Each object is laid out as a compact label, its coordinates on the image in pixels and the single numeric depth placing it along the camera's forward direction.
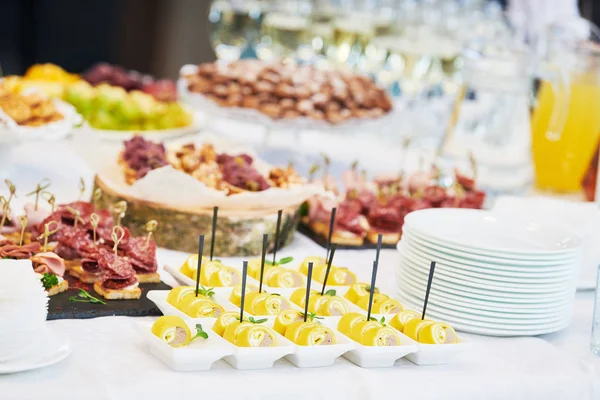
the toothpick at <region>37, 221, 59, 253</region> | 1.63
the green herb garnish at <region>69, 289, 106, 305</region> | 1.58
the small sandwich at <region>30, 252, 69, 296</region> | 1.58
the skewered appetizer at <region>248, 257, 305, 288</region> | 1.66
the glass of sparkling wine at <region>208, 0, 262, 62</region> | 2.73
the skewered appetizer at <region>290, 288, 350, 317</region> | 1.58
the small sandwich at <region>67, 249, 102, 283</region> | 1.63
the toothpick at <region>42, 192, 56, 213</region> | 1.72
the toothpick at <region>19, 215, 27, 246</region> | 1.65
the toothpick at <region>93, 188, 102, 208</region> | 1.76
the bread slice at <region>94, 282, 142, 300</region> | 1.60
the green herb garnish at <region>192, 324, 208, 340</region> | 1.44
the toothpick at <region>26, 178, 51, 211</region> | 1.74
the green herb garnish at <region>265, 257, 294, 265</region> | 1.70
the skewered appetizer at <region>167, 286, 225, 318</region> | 1.52
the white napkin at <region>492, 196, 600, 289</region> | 1.81
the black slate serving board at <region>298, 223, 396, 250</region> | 1.94
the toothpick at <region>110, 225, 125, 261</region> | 1.63
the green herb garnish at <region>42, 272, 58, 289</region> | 1.58
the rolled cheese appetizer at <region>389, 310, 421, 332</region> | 1.55
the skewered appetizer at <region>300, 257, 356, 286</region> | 1.69
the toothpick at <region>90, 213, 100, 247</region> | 1.66
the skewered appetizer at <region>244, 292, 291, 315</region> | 1.55
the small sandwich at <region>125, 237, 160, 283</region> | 1.66
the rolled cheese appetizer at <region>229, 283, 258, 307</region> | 1.57
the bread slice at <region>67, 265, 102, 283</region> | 1.64
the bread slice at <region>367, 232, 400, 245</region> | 1.98
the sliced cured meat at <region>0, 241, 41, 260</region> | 1.61
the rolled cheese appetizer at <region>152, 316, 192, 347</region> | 1.44
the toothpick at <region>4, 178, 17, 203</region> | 1.71
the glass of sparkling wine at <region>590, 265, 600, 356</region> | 1.60
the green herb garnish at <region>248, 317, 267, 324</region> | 1.48
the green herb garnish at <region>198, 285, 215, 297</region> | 1.57
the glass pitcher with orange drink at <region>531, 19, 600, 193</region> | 2.25
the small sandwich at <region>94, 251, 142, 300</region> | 1.60
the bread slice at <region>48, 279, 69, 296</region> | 1.58
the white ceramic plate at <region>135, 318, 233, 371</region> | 1.42
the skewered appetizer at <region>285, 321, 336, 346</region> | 1.48
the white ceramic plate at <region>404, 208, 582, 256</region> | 1.70
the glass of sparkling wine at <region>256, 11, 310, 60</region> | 2.78
